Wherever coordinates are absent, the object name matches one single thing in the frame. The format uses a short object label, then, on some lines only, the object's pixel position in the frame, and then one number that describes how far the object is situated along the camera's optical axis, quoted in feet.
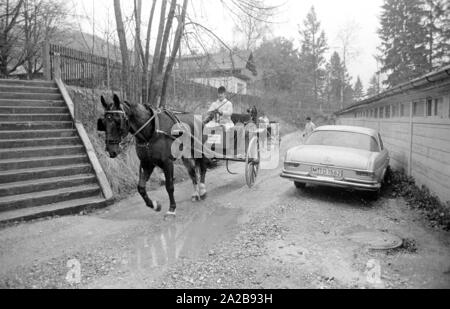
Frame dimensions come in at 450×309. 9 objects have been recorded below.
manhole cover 15.21
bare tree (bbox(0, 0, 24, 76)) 57.82
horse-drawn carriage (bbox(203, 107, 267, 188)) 25.75
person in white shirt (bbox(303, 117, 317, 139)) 57.57
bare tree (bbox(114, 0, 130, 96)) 32.14
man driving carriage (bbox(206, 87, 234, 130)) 26.20
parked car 21.83
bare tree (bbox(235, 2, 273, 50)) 31.72
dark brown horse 17.11
